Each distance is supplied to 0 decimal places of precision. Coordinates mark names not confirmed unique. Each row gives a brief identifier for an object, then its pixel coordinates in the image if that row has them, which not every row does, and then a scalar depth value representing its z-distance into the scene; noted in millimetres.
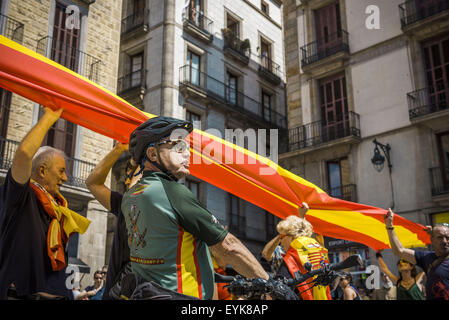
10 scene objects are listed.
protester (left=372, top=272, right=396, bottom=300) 9859
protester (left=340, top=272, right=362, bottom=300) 6734
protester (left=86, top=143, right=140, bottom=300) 3131
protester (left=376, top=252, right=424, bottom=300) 6980
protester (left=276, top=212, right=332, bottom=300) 4418
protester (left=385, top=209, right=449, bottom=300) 4387
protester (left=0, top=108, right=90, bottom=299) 3033
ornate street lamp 15469
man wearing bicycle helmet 2045
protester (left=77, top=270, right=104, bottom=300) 7428
